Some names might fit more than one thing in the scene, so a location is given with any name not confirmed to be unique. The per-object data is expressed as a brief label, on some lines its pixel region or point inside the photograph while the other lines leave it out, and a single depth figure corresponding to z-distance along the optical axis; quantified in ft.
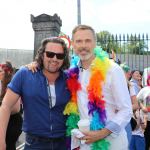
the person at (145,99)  11.15
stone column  15.90
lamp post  19.55
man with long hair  5.25
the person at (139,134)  10.62
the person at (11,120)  7.88
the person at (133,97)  8.49
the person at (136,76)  13.37
